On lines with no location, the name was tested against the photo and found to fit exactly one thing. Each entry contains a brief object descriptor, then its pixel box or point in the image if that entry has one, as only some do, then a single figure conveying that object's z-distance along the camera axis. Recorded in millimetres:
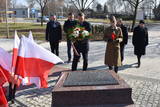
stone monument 4074
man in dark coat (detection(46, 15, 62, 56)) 9125
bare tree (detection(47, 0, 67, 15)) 58825
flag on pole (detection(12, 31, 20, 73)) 4639
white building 102500
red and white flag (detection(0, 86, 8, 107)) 3999
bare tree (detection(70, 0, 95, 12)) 26747
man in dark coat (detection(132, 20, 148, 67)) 8555
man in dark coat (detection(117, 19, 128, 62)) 7955
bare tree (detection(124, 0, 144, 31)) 25972
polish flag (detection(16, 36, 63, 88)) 4516
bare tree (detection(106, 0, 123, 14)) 75031
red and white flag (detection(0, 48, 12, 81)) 4453
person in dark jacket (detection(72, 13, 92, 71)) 7170
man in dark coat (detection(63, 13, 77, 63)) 8867
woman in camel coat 6965
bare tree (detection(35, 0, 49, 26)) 34756
